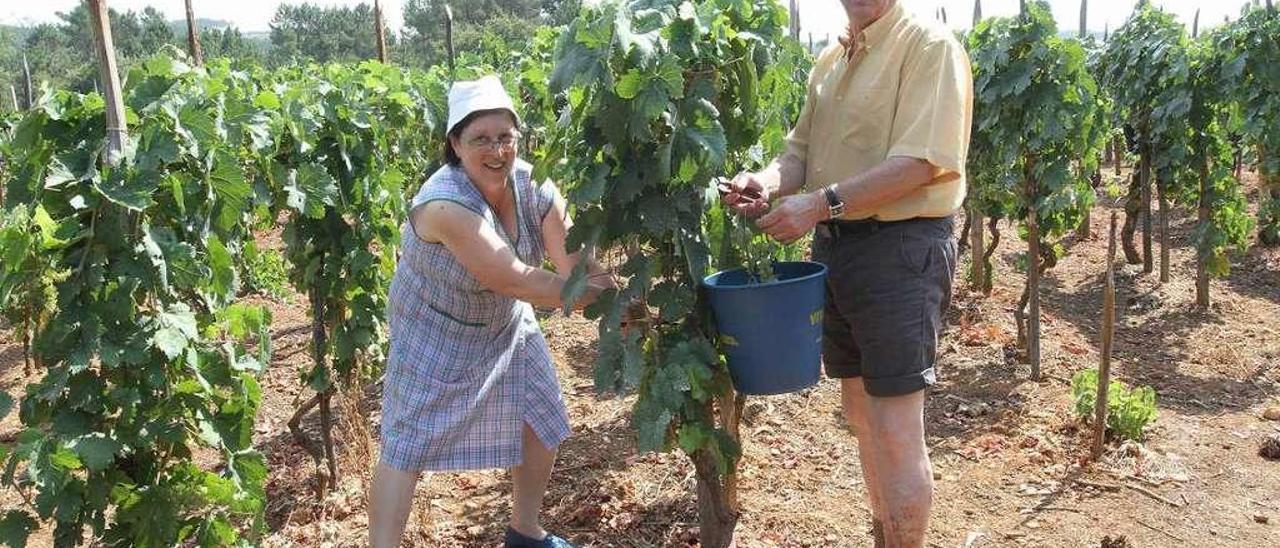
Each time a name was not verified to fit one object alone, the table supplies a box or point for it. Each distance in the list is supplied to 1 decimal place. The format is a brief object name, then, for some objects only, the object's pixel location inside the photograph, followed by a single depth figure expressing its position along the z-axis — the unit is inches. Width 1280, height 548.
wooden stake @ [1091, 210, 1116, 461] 158.6
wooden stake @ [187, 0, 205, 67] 443.4
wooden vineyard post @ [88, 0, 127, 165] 93.3
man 90.4
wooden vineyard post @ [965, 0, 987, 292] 284.9
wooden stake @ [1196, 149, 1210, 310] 280.4
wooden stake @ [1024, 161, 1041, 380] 220.8
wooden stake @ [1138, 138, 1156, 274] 300.8
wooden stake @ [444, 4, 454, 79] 400.0
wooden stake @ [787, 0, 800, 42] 441.1
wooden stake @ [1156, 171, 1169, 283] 301.3
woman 103.5
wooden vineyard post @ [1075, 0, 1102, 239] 368.7
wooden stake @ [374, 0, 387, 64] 405.4
